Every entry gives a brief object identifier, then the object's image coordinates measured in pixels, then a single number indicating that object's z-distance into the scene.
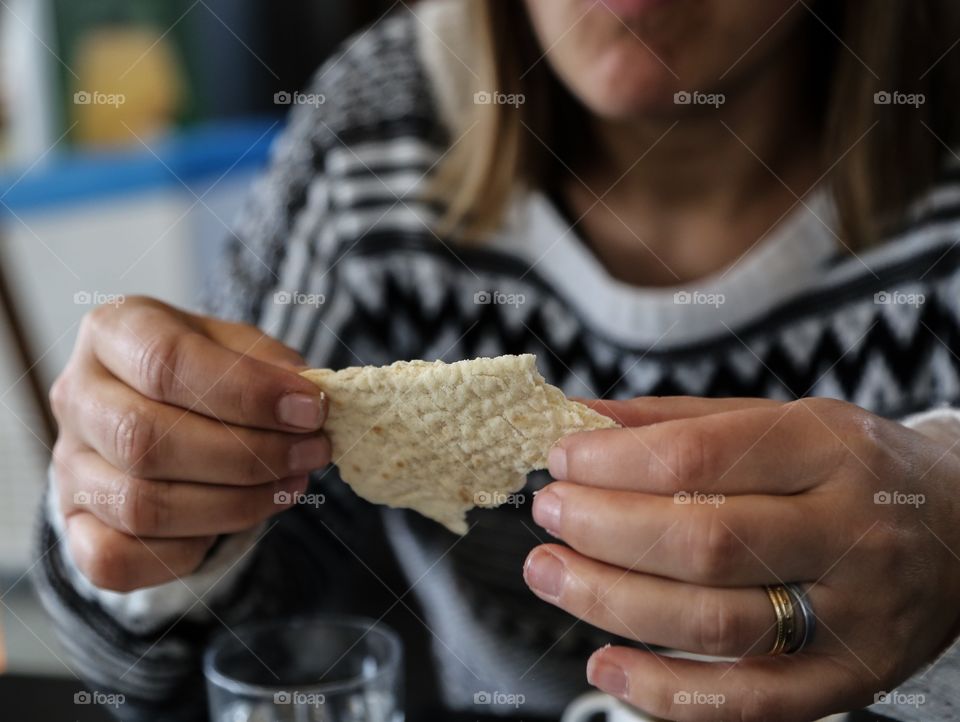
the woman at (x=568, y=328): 0.60
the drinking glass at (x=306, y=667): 0.66
